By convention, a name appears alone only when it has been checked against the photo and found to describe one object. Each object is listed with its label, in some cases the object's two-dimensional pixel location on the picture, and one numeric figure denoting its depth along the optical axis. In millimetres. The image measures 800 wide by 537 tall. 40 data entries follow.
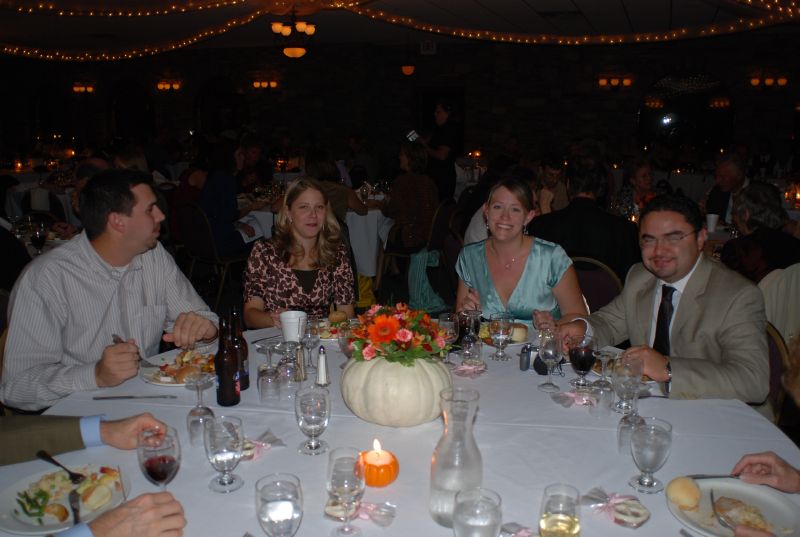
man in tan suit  2020
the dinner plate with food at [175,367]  2068
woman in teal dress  3002
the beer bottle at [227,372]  1943
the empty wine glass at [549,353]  2098
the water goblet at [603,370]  2057
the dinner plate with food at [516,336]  2488
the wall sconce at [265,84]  15330
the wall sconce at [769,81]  12531
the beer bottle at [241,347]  2051
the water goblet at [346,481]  1354
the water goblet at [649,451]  1472
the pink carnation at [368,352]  1758
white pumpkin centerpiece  1717
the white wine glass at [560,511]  1279
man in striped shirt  2084
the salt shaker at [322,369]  2035
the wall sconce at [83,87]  17172
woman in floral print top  3213
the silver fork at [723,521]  1358
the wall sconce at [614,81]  13273
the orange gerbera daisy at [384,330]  1726
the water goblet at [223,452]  1473
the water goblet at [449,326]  2255
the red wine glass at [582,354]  1976
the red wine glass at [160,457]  1413
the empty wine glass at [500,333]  2359
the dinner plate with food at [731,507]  1360
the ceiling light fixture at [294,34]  9023
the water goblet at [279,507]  1266
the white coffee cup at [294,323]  2377
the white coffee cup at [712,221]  5172
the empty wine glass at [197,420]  1650
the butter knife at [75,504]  1370
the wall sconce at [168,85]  16141
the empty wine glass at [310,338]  2322
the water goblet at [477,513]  1242
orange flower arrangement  1729
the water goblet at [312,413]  1633
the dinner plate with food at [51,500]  1359
